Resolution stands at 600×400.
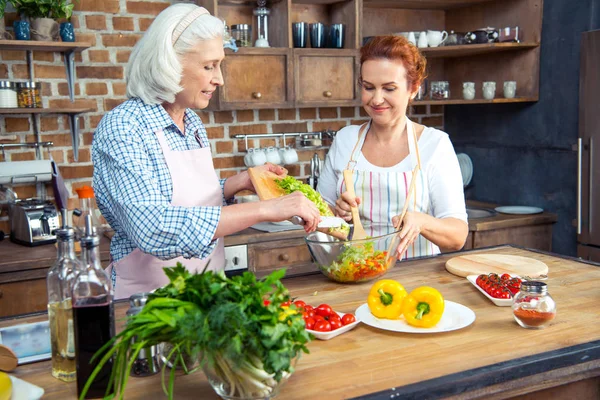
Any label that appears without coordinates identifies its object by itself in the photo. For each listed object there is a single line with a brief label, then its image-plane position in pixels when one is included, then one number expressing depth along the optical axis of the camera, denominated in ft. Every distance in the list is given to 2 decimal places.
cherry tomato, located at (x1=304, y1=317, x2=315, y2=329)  5.23
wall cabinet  11.90
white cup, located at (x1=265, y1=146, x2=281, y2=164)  12.57
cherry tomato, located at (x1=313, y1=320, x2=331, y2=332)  5.22
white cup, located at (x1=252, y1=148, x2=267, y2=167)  12.39
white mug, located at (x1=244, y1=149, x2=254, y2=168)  12.48
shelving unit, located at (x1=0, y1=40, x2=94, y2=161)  9.98
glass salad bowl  6.50
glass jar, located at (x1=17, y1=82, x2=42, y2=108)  10.27
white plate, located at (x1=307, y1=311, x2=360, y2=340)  5.16
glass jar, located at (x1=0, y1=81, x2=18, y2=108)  9.96
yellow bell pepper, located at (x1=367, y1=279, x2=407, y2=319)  5.54
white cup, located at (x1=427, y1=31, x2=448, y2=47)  12.91
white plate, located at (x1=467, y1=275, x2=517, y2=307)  5.96
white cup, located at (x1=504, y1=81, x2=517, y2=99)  12.99
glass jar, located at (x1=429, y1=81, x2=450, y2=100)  13.32
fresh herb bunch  3.72
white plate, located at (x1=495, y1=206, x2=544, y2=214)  12.90
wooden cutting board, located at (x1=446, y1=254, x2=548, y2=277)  6.91
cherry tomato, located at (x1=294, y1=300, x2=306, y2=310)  5.39
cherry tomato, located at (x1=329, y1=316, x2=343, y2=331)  5.25
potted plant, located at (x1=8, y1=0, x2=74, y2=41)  10.11
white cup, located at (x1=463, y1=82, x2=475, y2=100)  13.41
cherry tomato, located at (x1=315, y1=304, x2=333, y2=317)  5.39
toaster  10.02
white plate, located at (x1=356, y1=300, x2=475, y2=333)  5.32
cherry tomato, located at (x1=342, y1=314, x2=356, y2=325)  5.34
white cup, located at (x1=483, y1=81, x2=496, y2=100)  13.20
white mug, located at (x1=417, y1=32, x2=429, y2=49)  12.84
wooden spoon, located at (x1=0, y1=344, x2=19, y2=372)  4.62
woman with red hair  8.00
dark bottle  4.13
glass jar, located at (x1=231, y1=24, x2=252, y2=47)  11.66
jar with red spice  5.34
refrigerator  11.32
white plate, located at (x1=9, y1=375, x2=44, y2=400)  4.15
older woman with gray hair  5.91
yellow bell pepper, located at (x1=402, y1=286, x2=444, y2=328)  5.33
